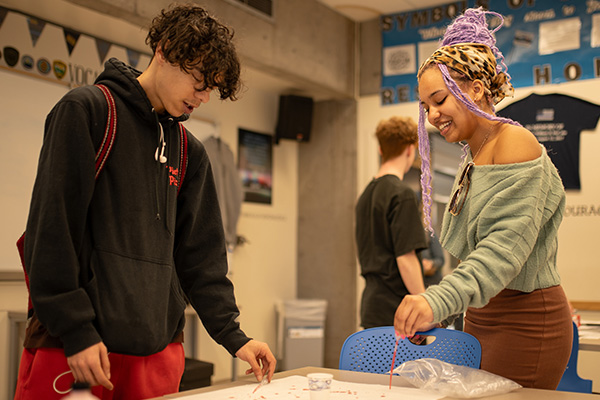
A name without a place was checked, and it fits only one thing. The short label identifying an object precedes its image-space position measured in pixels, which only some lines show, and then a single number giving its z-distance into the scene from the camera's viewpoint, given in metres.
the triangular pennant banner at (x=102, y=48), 3.96
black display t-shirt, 4.37
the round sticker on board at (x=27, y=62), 3.54
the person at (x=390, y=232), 2.57
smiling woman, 1.27
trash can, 4.94
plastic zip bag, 1.29
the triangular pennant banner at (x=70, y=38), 3.78
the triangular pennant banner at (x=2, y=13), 3.44
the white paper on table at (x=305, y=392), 1.27
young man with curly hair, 1.16
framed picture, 5.13
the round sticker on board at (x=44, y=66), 3.63
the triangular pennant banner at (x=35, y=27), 3.59
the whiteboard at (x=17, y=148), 3.43
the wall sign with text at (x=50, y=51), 3.48
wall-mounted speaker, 5.37
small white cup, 1.18
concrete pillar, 5.35
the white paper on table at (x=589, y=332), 2.52
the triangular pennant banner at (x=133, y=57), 4.12
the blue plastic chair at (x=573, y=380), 2.29
